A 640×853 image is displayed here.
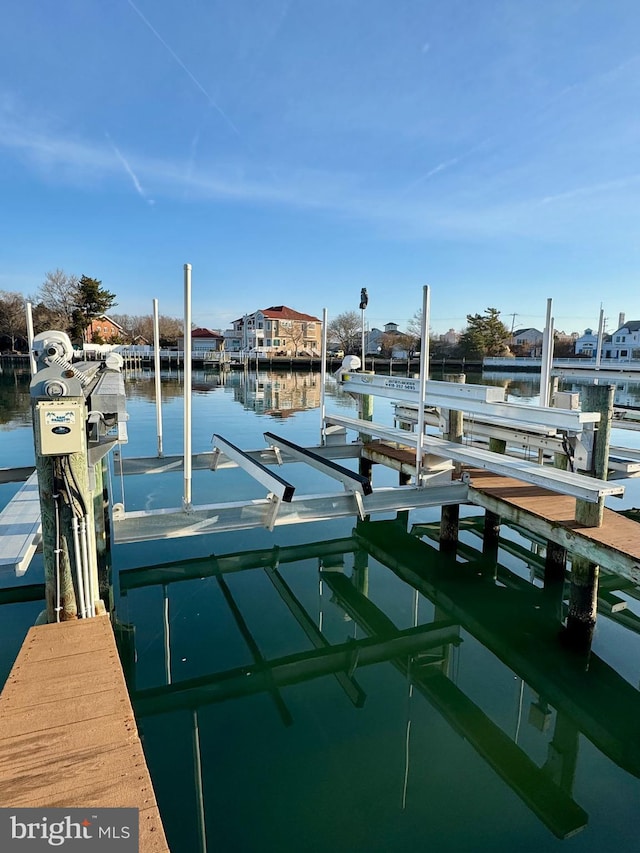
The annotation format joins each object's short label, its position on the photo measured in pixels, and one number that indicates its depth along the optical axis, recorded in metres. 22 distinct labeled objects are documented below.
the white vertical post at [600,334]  11.96
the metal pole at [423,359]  6.11
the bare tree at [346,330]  93.61
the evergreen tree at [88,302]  61.69
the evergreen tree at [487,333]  76.81
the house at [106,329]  64.34
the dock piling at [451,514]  7.50
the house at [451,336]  110.76
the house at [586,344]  79.00
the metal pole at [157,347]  7.11
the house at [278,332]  84.50
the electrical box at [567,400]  5.82
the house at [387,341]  87.99
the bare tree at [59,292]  66.38
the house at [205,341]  88.44
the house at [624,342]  70.56
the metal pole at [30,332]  4.76
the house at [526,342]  96.04
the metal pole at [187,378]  4.51
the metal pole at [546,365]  7.85
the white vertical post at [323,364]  8.27
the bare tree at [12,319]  65.62
